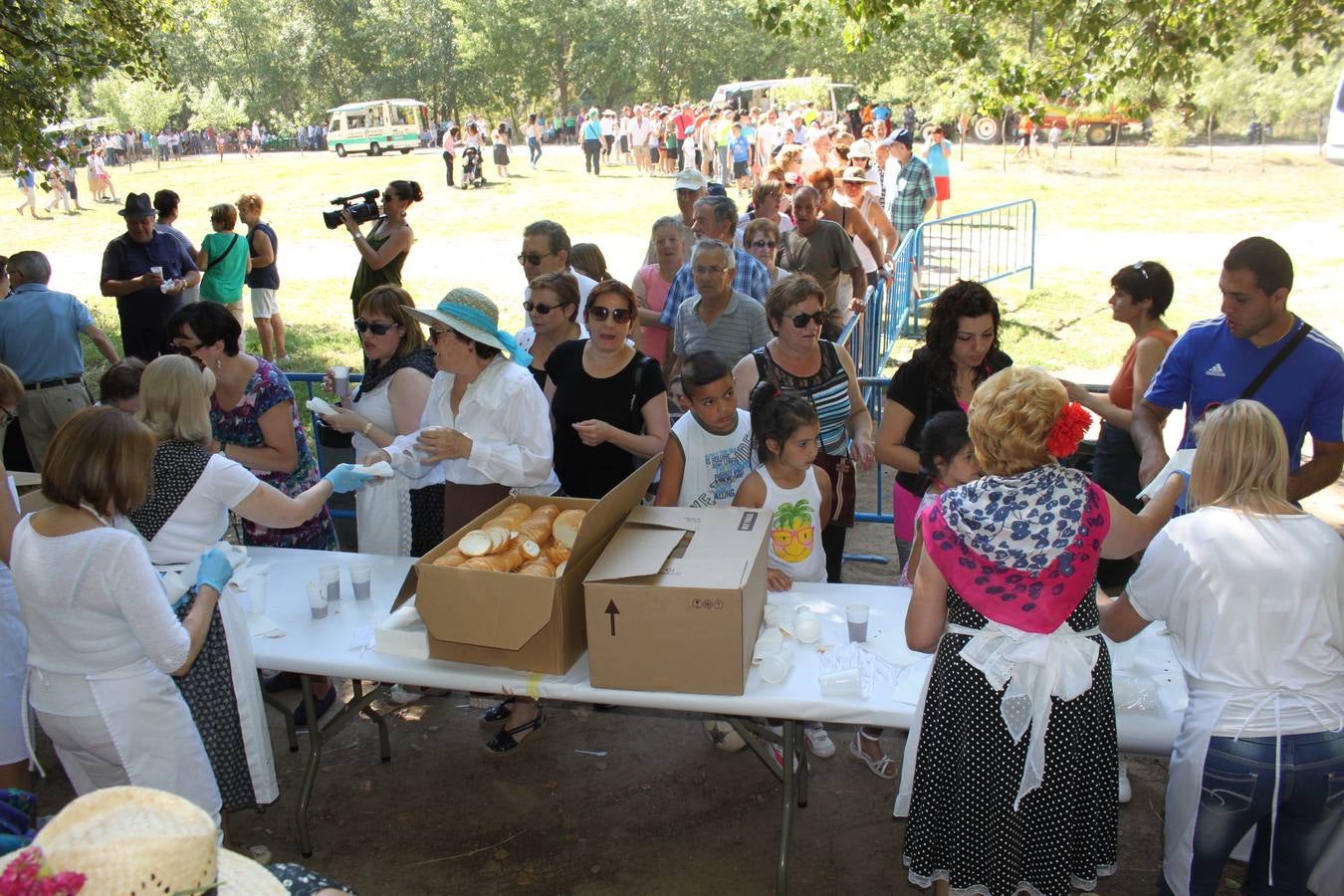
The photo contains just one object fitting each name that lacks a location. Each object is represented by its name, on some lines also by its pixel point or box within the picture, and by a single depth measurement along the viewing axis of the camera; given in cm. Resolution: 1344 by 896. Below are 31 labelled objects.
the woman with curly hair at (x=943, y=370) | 381
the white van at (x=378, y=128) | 3562
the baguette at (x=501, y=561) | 290
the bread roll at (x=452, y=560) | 292
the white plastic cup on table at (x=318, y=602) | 343
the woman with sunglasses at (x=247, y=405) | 404
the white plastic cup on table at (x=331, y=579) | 356
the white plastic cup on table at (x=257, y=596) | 350
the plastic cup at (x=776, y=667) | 294
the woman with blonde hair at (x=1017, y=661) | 246
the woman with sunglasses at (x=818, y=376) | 414
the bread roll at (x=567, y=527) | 316
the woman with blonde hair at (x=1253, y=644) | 237
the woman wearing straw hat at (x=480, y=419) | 376
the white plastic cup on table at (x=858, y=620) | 312
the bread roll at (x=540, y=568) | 293
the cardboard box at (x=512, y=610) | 284
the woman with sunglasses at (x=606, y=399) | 415
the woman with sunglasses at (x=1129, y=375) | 430
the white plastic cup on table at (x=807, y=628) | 315
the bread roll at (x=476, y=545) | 296
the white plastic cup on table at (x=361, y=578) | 355
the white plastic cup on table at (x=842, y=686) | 287
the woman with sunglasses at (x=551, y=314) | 452
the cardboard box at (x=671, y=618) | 275
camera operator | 744
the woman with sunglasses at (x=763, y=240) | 652
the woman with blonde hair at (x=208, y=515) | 319
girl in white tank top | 356
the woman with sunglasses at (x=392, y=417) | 420
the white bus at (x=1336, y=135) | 1506
